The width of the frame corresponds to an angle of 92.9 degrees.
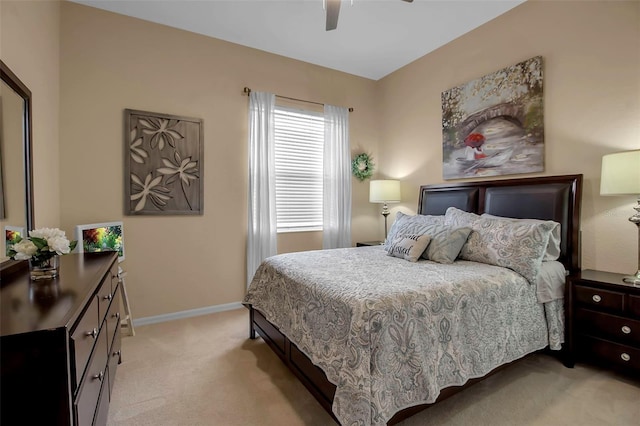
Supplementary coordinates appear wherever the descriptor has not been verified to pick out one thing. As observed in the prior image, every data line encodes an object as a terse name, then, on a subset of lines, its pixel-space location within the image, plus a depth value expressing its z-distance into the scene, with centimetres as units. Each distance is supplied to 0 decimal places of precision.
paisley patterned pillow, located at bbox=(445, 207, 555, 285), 213
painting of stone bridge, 279
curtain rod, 354
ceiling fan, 212
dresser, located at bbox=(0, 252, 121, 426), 83
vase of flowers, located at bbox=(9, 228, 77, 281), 138
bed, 141
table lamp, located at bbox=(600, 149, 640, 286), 200
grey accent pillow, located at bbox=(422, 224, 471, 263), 239
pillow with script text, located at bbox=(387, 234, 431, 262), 247
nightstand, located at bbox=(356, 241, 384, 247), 398
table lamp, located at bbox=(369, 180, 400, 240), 389
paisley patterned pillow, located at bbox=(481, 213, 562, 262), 238
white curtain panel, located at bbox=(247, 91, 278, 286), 357
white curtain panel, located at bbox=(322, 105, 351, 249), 411
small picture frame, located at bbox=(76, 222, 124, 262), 265
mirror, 155
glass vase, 138
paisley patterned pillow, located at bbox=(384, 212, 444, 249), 281
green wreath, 433
